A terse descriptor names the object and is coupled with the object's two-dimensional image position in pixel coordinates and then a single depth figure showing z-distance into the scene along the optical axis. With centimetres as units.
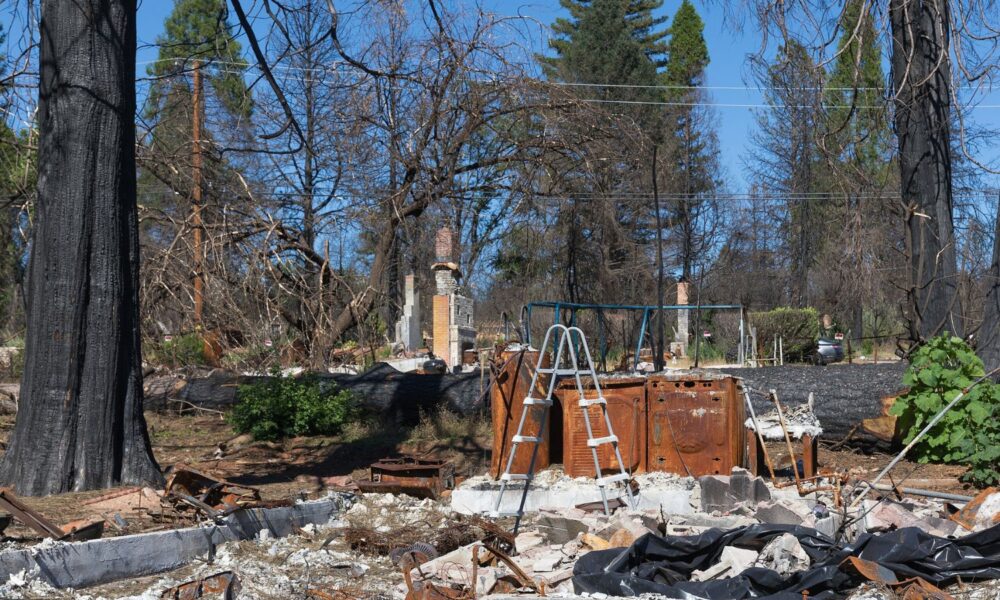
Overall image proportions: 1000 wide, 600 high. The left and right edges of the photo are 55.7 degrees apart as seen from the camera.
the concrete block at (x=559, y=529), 671
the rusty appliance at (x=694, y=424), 840
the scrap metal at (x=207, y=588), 498
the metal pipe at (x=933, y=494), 782
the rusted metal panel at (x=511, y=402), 858
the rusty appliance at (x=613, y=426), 844
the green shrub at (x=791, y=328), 2712
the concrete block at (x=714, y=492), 766
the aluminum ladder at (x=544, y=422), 708
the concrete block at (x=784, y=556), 534
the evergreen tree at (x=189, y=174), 1270
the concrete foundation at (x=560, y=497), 782
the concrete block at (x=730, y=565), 534
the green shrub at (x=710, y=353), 2769
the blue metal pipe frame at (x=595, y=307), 1378
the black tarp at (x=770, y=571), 496
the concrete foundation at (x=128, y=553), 505
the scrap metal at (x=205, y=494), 650
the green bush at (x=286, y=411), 1229
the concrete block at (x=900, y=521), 642
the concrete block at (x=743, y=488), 767
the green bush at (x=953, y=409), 920
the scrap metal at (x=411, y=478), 843
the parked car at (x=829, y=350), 2808
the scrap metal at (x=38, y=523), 543
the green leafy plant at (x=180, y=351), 1479
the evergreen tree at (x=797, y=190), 3647
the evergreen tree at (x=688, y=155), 3559
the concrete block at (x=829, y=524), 653
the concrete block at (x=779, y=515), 669
